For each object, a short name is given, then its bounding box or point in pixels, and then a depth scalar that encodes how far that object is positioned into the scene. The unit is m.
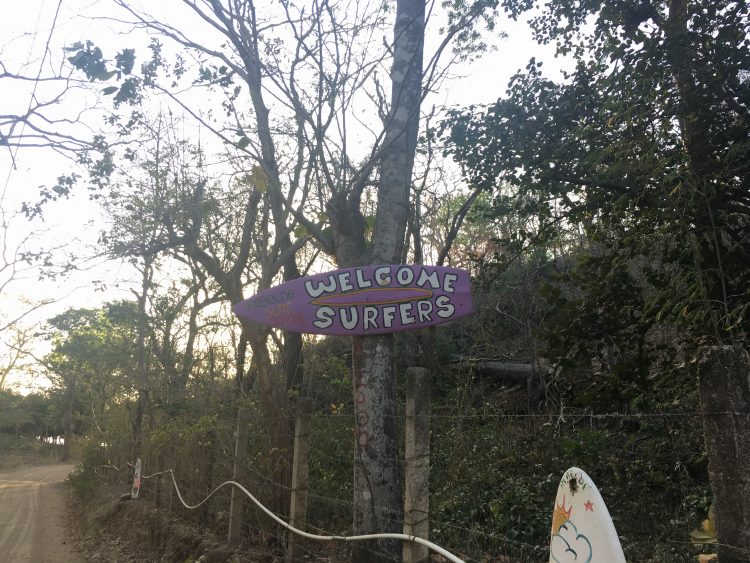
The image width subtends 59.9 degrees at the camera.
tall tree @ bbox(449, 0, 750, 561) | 6.64
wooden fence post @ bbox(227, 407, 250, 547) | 7.45
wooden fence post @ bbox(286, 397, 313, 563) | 6.19
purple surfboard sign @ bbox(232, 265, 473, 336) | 5.54
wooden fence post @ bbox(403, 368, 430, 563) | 4.15
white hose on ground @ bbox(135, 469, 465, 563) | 3.56
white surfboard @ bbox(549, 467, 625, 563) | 2.49
